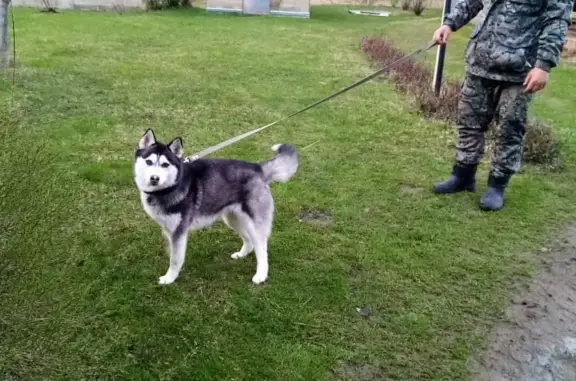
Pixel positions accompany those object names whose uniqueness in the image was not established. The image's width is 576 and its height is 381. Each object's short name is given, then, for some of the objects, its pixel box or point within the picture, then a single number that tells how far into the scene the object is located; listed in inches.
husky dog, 127.0
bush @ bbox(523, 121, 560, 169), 224.7
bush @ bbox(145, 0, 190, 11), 620.6
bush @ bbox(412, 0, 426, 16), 792.3
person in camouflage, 160.9
